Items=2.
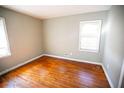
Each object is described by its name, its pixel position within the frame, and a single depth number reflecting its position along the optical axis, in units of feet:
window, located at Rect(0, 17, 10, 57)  8.64
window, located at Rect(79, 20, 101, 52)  10.82
